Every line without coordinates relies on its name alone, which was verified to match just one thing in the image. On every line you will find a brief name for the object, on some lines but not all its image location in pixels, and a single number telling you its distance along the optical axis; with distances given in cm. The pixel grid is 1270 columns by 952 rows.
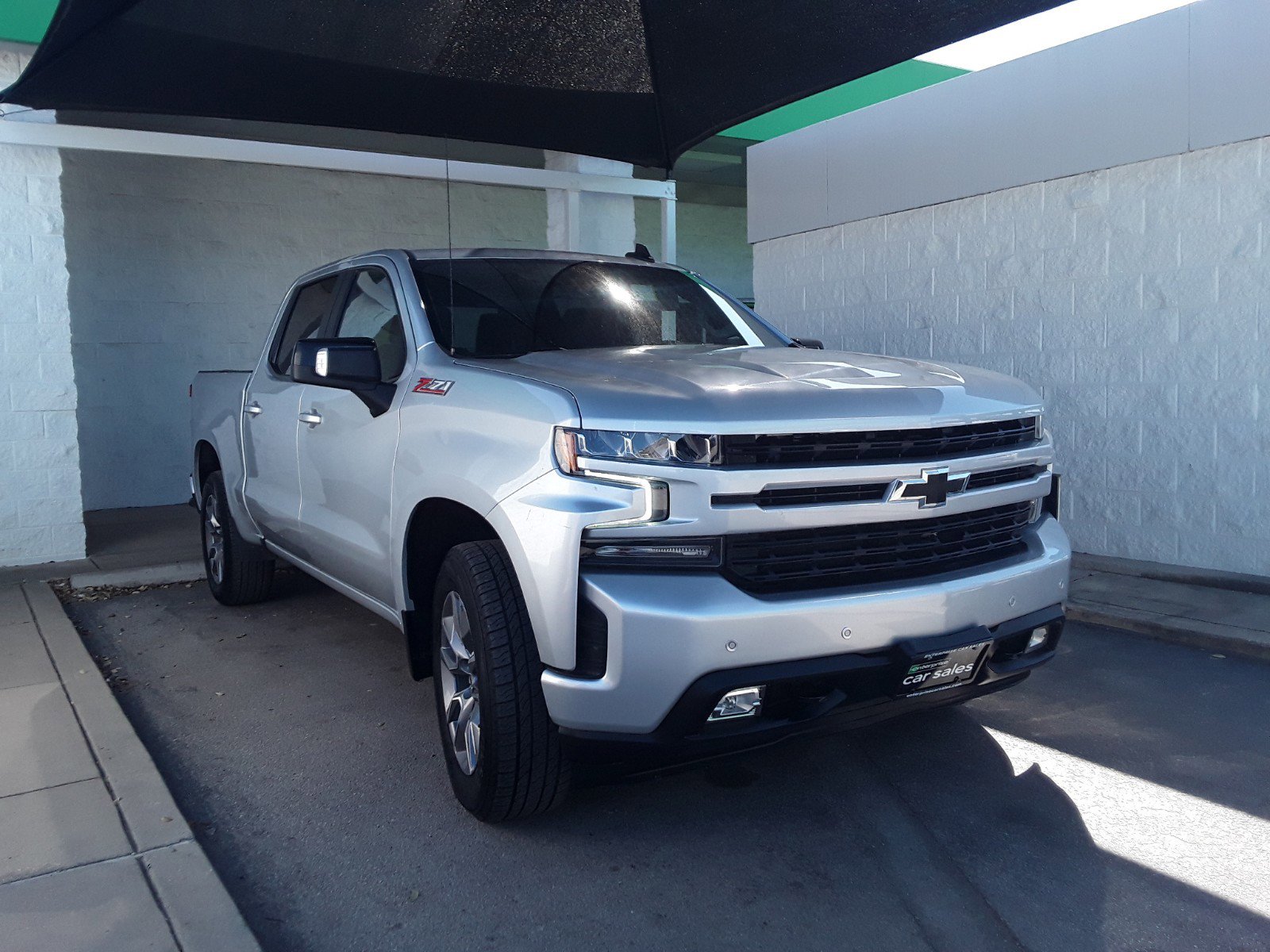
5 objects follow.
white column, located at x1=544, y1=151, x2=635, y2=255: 891
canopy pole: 912
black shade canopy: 567
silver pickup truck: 289
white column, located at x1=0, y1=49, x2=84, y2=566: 707
